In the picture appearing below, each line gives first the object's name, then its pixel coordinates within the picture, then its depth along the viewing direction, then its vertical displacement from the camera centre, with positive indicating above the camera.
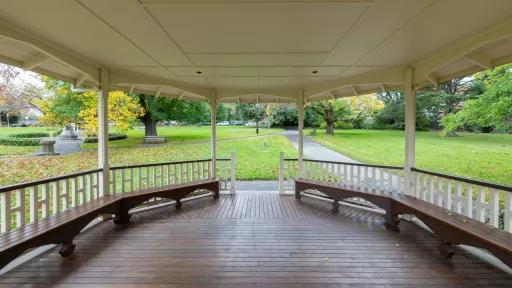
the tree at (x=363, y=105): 15.73 +2.01
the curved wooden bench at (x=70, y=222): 2.62 -0.99
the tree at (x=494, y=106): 4.86 +0.63
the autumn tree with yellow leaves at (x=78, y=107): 9.53 +1.16
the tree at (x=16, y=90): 8.80 +1.75
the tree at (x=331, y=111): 16.20 +1.79
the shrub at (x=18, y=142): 12.48 -0.14
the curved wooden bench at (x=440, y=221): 2.63 -0.97
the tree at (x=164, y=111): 12.99 +1.43
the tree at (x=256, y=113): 18.75 +1.93
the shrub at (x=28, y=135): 13.98 +0.21
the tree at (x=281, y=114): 17.65 +1.72
